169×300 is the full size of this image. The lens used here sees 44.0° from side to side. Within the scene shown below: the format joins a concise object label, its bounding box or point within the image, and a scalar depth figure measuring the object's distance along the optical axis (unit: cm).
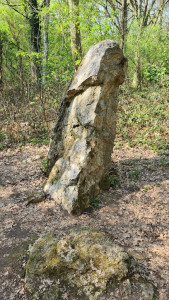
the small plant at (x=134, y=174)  615
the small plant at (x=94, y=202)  501
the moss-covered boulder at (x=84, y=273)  272
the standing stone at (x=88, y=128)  482
